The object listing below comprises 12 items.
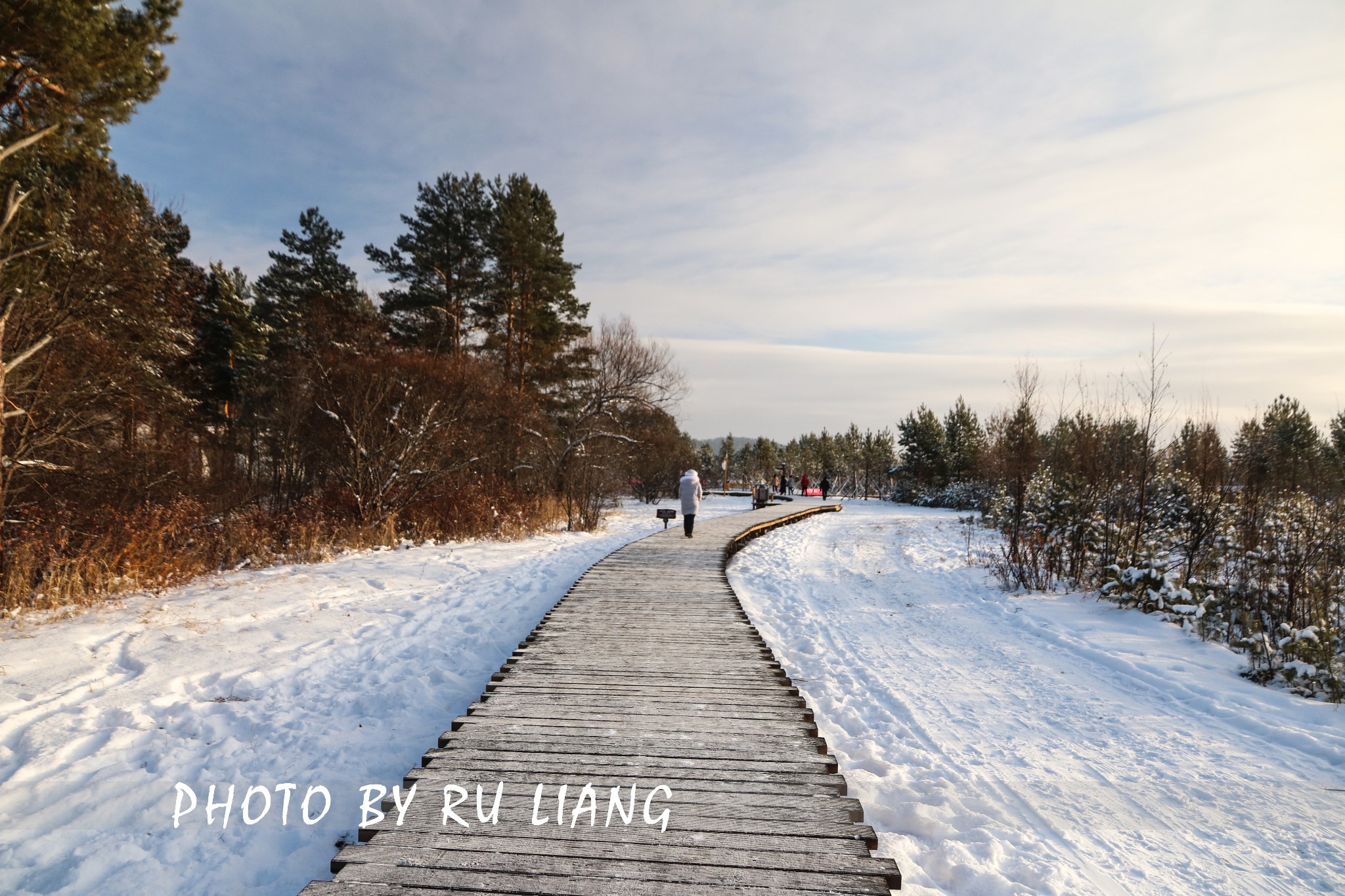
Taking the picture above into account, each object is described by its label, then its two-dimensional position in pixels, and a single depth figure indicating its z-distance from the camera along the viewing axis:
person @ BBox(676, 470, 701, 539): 13.66
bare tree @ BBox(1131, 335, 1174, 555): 9.07
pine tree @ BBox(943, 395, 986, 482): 32.91
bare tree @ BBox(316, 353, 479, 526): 12.18
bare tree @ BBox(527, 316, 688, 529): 17.83
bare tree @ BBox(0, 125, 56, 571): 6.02
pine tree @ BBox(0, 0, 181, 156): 6.21
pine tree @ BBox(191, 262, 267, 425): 21.80
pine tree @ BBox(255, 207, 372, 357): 23.75
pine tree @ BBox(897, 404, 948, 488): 34.53
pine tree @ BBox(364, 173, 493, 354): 21.66
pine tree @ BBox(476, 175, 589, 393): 21.08
